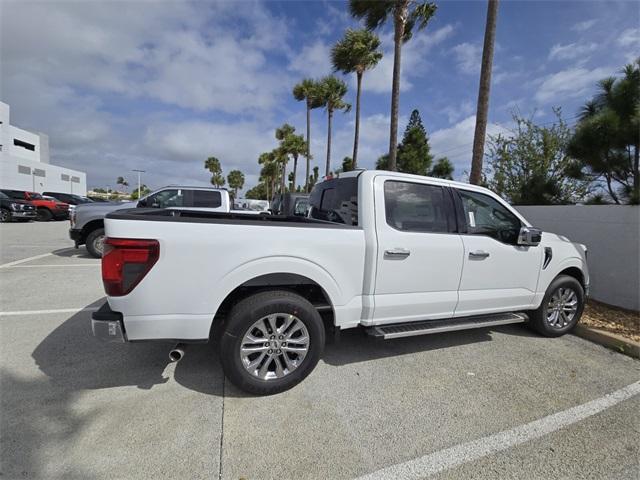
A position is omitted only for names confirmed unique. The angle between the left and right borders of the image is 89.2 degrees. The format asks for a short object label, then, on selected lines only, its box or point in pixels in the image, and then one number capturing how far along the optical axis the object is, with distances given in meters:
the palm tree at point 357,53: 16.41
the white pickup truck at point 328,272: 2.34
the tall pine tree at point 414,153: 27.67
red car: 17.42
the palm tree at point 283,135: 39.47
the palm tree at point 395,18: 10.91
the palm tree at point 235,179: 92.00
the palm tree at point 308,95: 26.97
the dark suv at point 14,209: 15.62
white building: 40.47
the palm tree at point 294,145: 38.38
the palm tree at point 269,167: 56.06
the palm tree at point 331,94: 25.61
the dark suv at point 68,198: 21.61
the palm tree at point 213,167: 74.94
